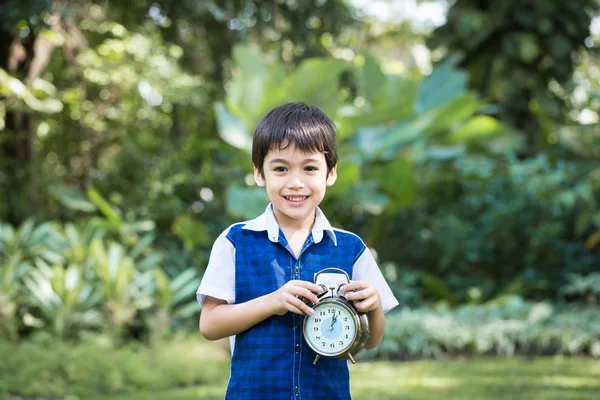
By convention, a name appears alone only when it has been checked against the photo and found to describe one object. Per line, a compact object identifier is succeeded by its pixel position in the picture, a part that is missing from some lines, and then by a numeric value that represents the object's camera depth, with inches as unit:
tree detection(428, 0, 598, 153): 373.1
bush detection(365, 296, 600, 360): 264.1
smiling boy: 80.1
